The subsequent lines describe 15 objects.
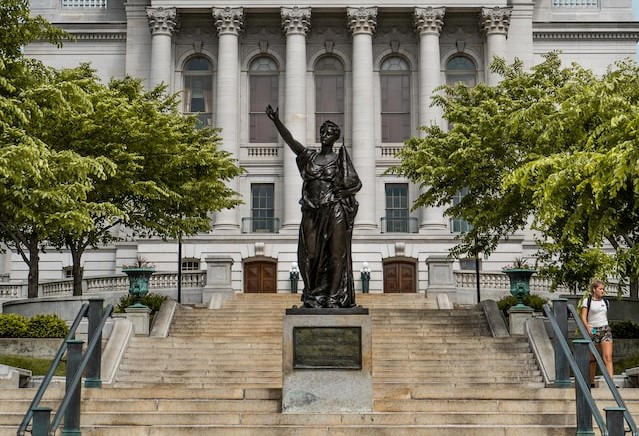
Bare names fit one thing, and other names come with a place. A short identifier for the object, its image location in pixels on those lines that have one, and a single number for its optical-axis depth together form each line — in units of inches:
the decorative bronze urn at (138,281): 934.4
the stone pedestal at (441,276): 1280.8
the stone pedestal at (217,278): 1266.0
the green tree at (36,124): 698.6
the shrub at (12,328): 877.8
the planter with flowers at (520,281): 884.2
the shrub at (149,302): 1048.2
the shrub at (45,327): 882.1
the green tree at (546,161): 602.9
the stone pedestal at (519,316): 842.8
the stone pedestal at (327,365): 485.4
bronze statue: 502.6
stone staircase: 470.6
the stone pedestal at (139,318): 864.3
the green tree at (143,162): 1043.3
